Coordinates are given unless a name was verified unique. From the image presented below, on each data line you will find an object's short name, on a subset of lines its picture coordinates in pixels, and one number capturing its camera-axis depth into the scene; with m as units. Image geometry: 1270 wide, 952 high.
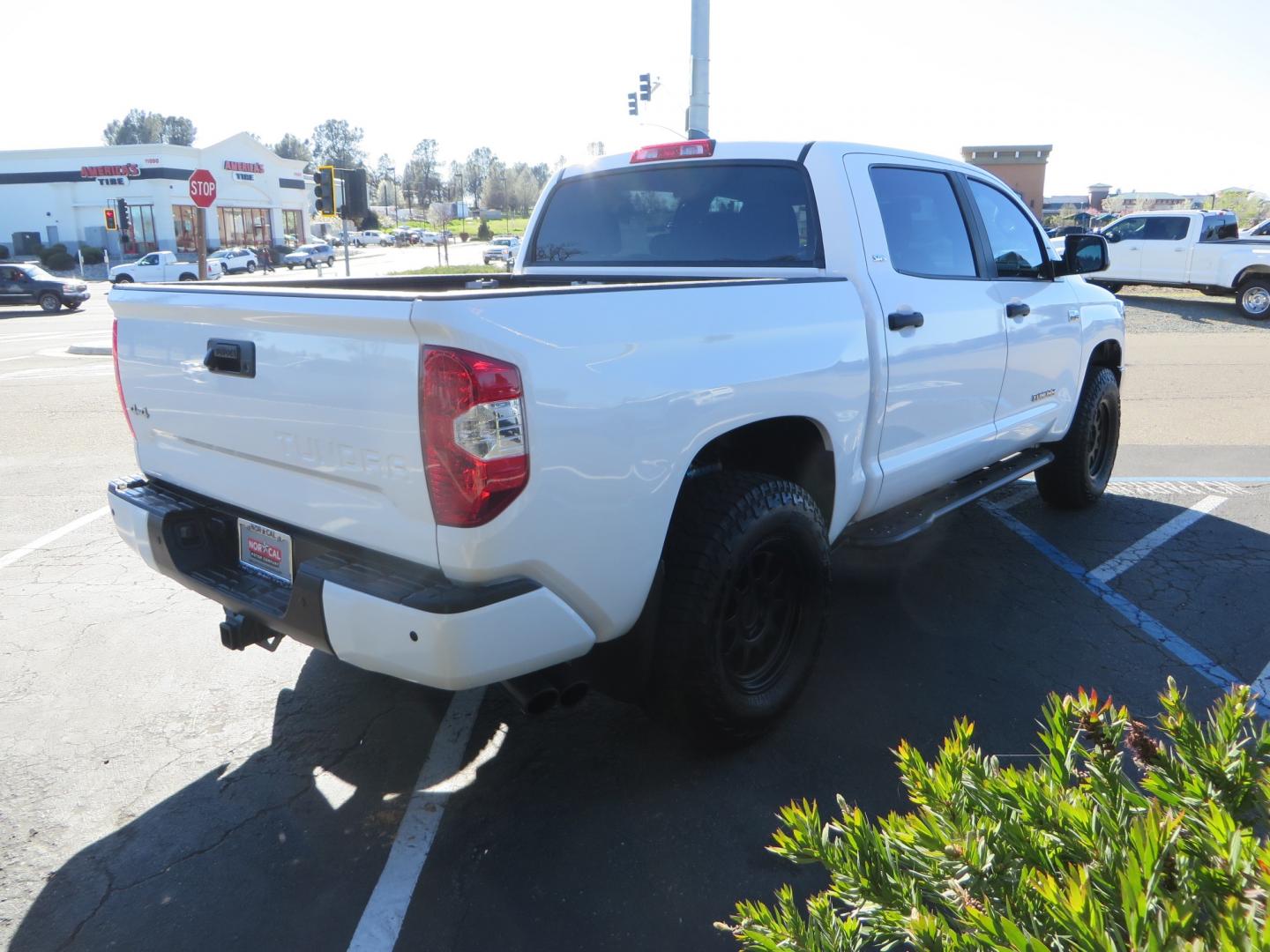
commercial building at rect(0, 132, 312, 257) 57.53
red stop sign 18.16
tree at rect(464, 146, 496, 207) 129.38
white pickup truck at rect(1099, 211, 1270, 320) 19.38
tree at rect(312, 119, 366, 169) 152.25
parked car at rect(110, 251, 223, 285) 39.69
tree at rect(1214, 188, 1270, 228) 63.38
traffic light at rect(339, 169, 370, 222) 18.06
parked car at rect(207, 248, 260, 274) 46.65
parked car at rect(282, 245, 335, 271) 58.77
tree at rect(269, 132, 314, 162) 144.50
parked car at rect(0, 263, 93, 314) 28.14
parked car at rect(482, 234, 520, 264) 52.59
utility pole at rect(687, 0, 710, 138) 13.33
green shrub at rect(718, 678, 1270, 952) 1.12
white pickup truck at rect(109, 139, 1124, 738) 2.48
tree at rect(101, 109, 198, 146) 132.75
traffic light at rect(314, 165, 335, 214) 19.61
